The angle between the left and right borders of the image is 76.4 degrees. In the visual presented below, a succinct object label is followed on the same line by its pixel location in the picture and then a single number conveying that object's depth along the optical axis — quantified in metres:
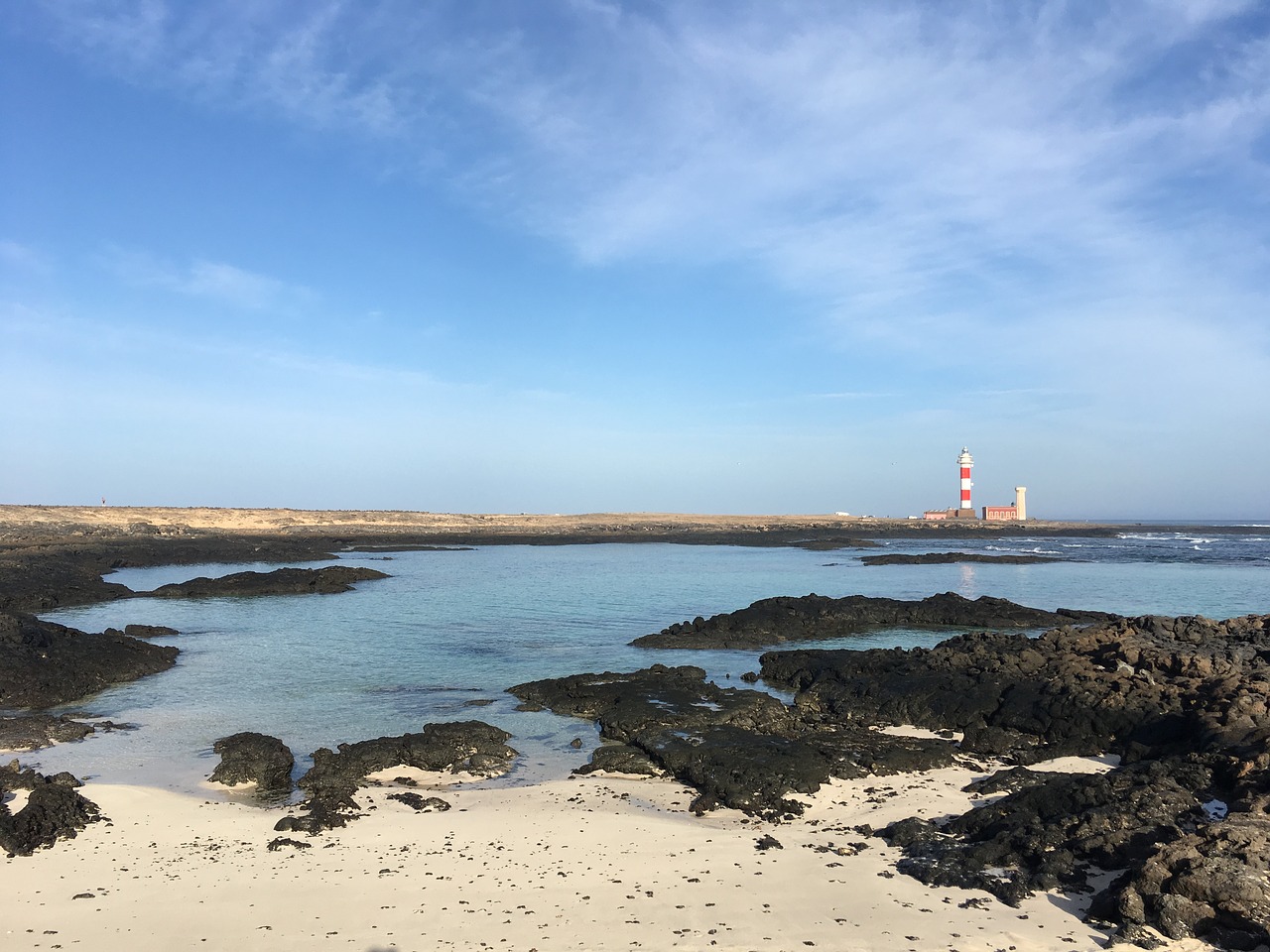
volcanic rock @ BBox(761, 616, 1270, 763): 11.09
